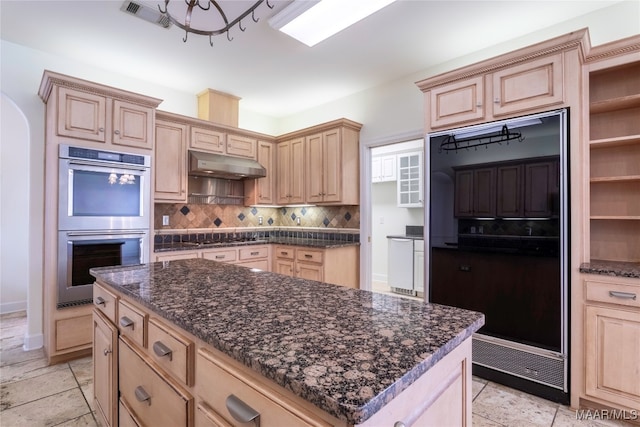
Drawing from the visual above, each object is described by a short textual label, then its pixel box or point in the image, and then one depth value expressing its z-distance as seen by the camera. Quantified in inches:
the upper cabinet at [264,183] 177.0
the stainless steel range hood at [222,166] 145.6
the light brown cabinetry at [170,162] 138.3
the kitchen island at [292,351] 23.8
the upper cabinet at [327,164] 152.3
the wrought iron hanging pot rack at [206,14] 94.5
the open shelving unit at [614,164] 88.6
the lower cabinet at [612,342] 73.2
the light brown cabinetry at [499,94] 84.4
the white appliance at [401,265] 192.1
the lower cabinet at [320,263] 144.9
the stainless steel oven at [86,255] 105.8
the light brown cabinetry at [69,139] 104.6
